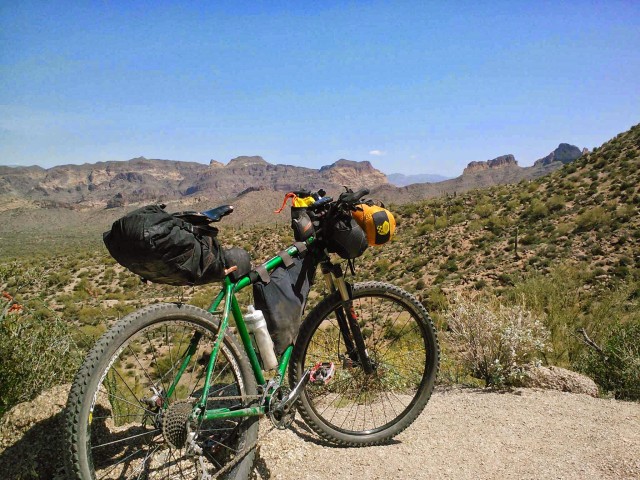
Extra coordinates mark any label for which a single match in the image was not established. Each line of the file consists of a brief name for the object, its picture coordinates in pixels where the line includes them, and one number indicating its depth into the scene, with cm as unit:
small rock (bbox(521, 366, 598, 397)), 433
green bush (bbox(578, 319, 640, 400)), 455
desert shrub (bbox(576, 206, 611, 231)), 1952
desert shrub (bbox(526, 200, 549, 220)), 2411
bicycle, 225
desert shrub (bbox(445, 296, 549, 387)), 452
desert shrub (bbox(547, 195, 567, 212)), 2419
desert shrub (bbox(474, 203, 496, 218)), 2794
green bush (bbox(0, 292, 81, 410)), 335
